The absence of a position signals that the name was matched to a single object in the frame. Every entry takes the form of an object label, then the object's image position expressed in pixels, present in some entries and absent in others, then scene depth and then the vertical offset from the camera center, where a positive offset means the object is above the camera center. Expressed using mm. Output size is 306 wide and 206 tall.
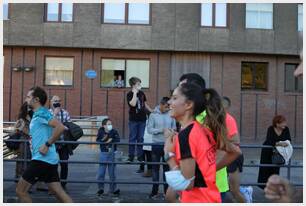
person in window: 18668 +1405
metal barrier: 6192 -828
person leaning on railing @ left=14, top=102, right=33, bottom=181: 6783 -295
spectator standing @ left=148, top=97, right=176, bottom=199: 6590 -309
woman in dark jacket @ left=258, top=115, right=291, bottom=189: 6560 -399
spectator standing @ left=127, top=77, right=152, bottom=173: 8767 -8
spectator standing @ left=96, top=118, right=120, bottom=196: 6572 -647
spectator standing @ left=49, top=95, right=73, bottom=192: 6669 -619
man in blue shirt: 4748 -487
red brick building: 18185 +2695
